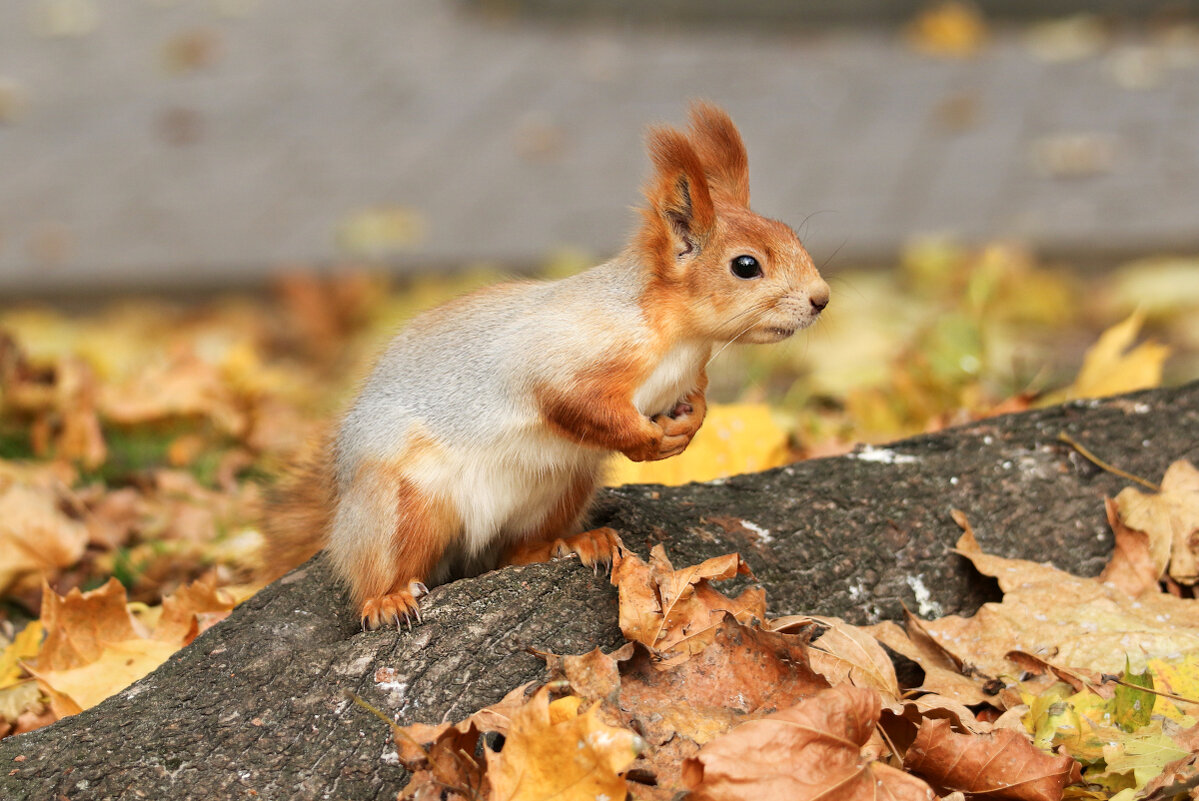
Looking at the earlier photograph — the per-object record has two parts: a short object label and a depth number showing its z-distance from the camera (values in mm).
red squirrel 2836
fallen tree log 2774
